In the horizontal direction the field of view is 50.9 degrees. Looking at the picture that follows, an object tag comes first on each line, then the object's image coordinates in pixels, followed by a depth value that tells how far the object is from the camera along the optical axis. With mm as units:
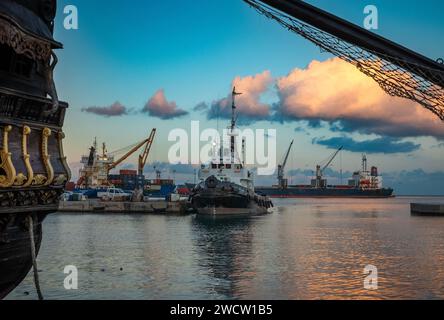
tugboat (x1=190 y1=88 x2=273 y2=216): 79000
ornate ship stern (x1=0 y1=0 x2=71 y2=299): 9758
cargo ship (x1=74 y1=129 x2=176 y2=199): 158500
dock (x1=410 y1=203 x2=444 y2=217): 91100
